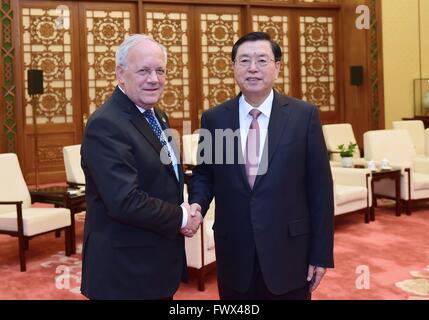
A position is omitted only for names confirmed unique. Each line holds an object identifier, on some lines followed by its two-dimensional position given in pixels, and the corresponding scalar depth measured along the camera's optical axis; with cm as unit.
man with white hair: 195
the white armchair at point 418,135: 873
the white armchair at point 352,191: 617
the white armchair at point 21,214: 496
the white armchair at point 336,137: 828
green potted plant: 693
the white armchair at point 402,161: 681
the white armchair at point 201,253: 430
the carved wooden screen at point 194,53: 998
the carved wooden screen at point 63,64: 912
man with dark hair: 220
